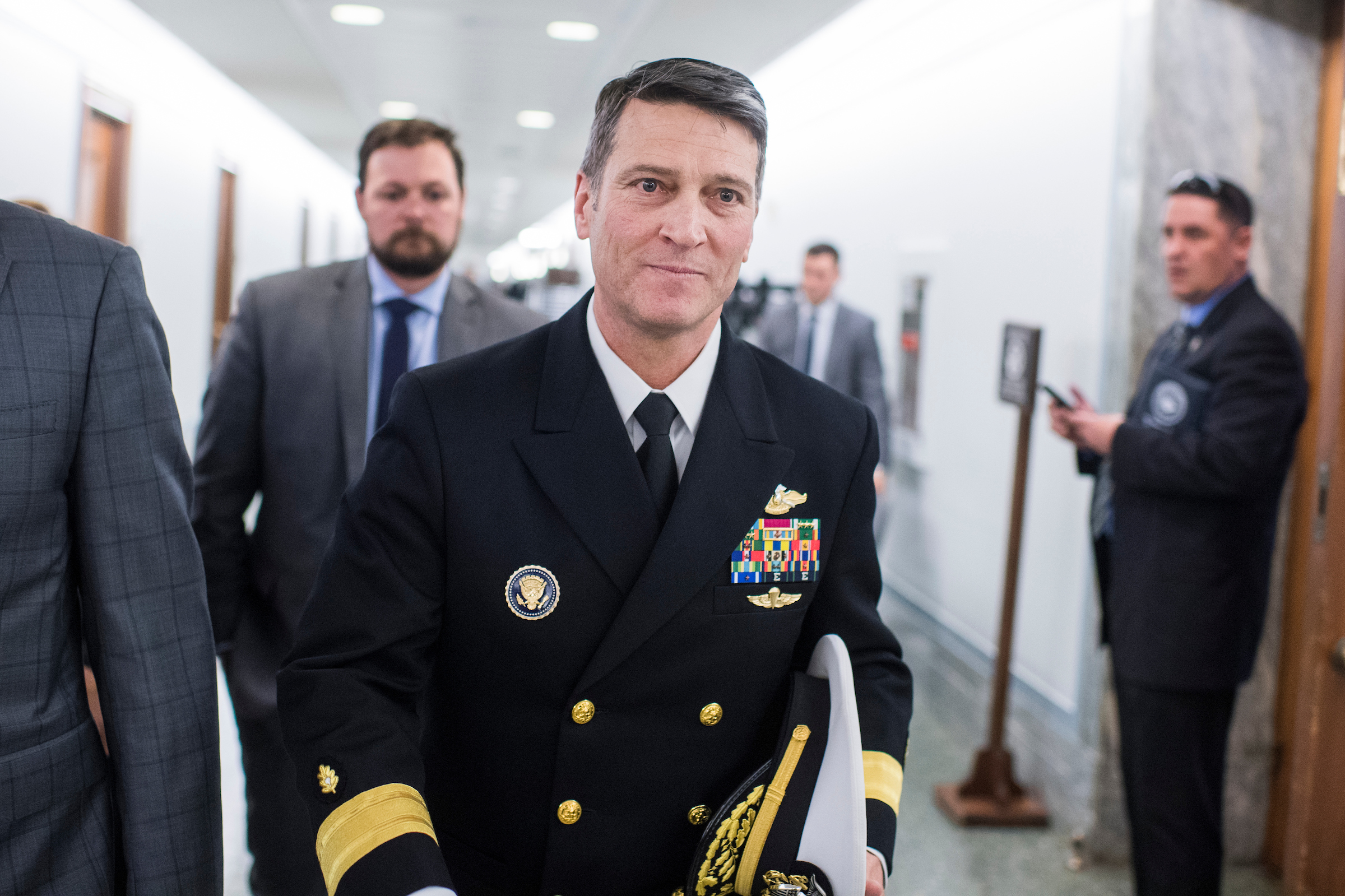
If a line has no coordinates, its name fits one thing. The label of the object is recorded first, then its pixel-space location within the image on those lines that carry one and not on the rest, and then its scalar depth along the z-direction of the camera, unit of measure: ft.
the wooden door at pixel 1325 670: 7.03
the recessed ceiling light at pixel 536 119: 33.32
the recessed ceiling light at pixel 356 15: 20.62
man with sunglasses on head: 8.75
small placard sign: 11.42
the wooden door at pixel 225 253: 32.07
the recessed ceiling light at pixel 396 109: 32.27
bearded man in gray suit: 7.33
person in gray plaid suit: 3.63
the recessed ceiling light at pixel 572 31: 21.21
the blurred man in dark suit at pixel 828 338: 17.60
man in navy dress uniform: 3.97
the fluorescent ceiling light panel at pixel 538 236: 81.20
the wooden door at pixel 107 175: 21.56
